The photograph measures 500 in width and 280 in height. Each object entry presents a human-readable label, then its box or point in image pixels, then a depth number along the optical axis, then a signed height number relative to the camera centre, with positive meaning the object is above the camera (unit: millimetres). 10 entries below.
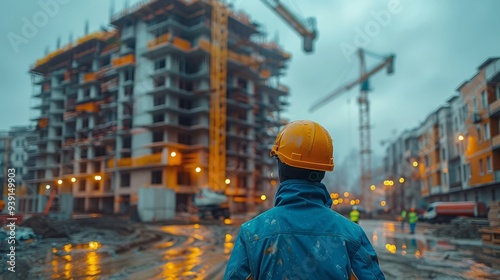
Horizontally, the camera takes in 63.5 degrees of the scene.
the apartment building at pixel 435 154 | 50094 +4493
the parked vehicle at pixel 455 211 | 34531 -2053
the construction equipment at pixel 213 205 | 37500 -1621
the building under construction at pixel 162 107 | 52438 +11663
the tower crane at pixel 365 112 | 73475 +14090
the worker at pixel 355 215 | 18141 -1245
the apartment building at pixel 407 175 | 65438 +1923
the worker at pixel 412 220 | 22812 -1849
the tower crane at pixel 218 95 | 51250 +12038
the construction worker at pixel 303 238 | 1845 -234
